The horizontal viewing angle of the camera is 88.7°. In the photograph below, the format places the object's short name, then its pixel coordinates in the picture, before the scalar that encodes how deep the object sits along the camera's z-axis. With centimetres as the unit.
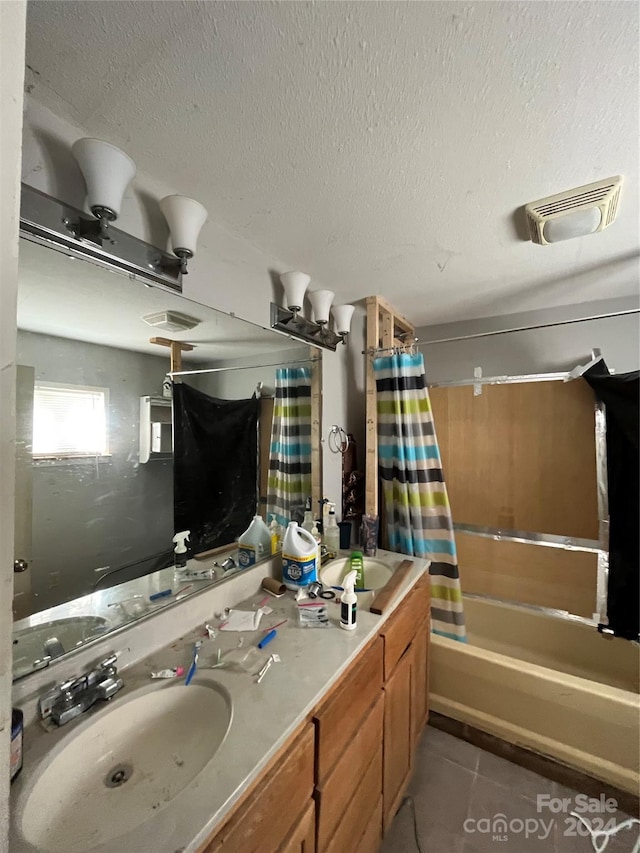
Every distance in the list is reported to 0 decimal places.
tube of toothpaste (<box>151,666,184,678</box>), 83
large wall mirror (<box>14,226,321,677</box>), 77
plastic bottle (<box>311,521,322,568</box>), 156
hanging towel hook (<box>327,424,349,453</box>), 184
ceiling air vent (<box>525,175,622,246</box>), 106
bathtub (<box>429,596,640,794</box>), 132
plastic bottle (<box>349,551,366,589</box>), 148
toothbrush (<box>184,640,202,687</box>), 82
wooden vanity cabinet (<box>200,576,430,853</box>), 63
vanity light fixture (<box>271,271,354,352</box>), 141
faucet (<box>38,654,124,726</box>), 70
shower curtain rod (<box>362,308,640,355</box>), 150
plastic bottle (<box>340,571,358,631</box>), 104
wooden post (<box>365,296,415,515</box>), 186
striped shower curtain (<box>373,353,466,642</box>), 178
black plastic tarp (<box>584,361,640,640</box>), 175
